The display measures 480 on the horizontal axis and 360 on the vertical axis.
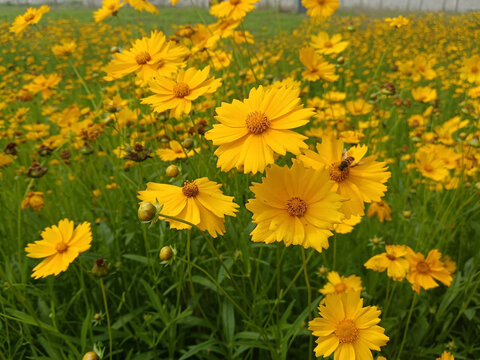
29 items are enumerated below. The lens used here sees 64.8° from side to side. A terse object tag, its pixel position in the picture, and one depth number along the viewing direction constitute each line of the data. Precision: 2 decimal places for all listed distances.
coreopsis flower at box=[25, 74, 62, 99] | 0.55
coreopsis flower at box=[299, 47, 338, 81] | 0.40
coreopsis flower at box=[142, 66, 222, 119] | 0.25
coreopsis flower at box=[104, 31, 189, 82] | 0.30
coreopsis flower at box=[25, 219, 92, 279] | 0.28
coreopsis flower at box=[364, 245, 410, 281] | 0.29
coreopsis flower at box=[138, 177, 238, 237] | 0.22
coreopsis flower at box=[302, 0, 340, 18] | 0.44
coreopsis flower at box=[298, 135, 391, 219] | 0.20
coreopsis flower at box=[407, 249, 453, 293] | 0.30
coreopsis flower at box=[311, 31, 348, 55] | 0.45
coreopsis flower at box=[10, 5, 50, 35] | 0.44
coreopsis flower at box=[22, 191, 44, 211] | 0.41
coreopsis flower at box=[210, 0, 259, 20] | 0.38
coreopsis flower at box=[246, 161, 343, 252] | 0.18
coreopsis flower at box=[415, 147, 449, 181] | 0.39
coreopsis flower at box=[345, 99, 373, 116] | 0.55
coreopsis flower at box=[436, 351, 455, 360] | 0.22
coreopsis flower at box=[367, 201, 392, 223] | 0.40
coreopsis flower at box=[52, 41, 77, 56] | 0.53
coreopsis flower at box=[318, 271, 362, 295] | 0.31
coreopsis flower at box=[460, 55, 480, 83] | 0.56
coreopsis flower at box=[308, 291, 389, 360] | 0.20
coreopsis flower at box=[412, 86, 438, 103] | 0.59
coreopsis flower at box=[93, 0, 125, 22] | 0.44
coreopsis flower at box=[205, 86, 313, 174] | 0.20
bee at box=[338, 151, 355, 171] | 0.20
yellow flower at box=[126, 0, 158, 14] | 0.43
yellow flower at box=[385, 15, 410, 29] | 0.47
